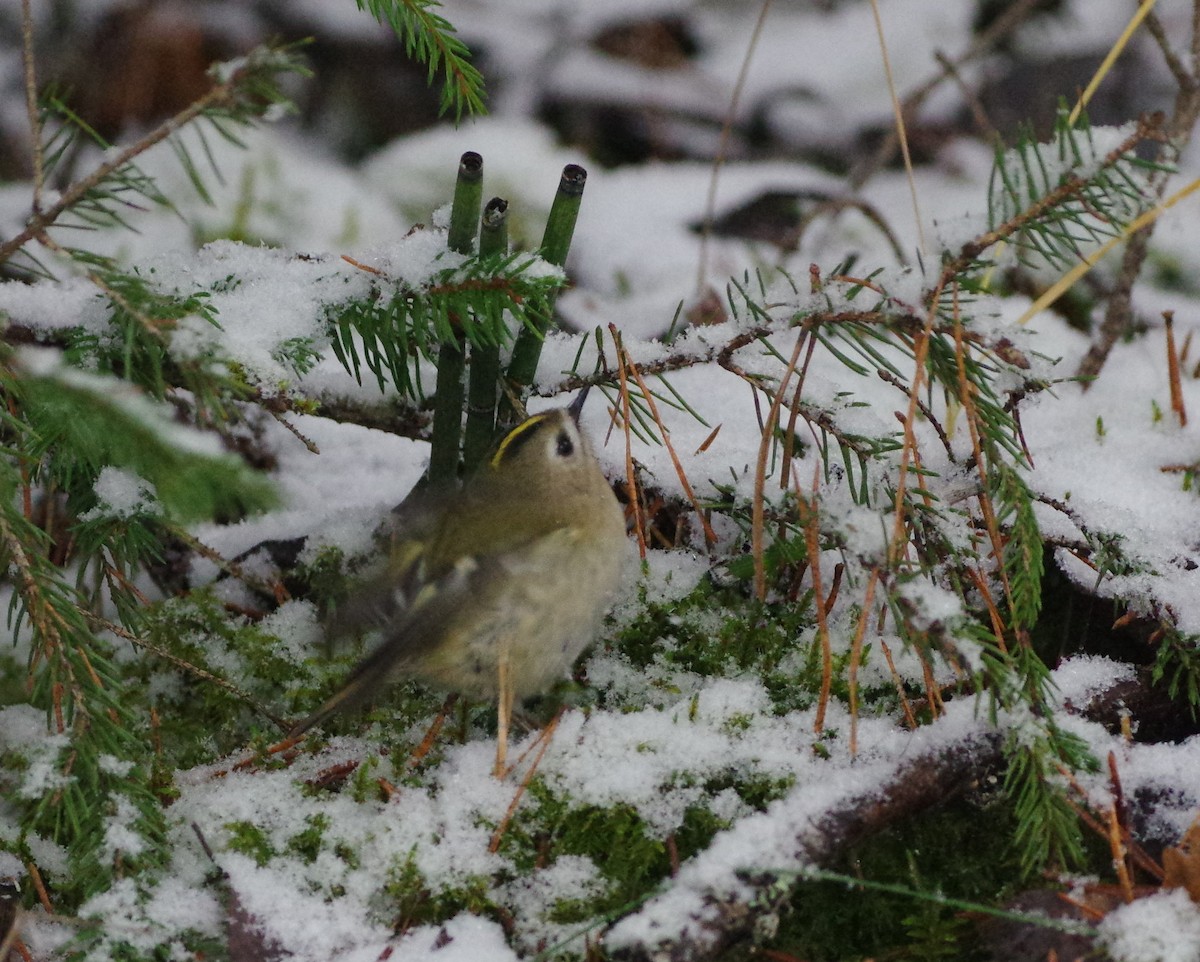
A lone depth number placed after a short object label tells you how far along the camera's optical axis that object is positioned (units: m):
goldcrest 4.64
